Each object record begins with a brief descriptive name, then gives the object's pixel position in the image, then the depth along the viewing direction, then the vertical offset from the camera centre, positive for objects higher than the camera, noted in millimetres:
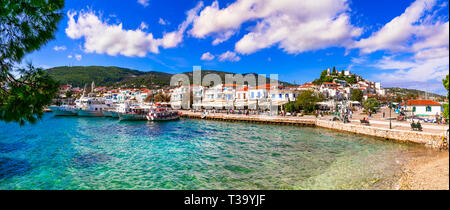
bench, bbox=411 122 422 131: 15414 -1517
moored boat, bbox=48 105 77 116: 42938 -1469
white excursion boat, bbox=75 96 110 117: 41919 -541
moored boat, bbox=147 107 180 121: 33500 -1746
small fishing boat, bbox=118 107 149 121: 34000 -1754
